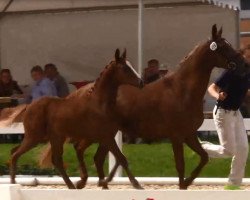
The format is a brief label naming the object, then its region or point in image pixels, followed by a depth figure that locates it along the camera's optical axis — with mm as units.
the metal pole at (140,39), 14410
